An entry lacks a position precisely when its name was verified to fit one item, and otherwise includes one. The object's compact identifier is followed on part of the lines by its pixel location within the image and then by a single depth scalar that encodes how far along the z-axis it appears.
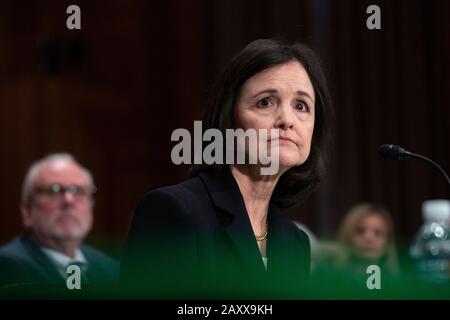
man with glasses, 4.60
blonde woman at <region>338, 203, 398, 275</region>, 6.57
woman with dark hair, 2.84
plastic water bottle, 5.18
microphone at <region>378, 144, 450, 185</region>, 2.87
